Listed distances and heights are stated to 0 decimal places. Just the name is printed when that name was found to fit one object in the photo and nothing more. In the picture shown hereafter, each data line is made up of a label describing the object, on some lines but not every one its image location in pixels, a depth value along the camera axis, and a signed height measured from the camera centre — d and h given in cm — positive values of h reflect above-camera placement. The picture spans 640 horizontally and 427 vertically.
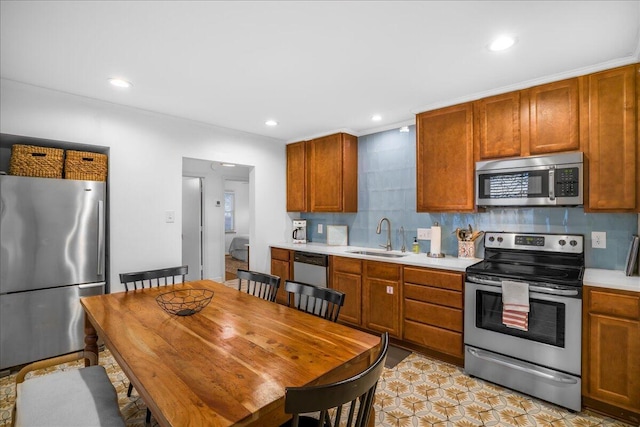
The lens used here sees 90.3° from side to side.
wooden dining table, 101 -60
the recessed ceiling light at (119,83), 258 +108
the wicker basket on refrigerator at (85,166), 286 +44
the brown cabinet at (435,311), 271 -88
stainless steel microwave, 239 +25
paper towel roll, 328 -28
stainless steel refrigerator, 254 -42
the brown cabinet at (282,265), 422 -72
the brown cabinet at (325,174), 406 +52
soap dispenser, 359 -39
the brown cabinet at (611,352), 197 -90
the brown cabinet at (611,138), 219 +52
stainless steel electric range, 214 -79
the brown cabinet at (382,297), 314 -87
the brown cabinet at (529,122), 243 +74
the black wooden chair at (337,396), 88 -53
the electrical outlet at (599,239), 250 -21
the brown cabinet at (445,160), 294 +51
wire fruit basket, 190 -58
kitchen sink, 365 -48
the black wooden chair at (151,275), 240 -50
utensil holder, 312 -37
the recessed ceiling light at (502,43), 196 +107
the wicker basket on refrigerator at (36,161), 262 +44
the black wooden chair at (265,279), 227 -49
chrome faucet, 385 -24
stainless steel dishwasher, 379 -68
